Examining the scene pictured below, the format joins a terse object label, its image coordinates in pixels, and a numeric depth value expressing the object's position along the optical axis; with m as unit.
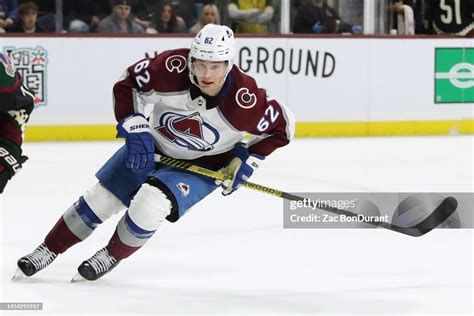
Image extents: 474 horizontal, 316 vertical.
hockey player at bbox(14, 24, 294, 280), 6.93
